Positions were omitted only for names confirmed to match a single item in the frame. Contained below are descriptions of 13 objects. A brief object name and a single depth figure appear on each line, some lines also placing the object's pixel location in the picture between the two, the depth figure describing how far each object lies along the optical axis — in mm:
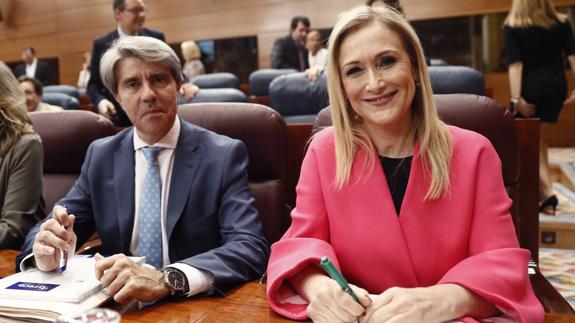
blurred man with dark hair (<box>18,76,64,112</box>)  4035
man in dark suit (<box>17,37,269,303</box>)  1457
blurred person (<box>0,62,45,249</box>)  1720
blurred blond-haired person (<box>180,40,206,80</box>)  6337
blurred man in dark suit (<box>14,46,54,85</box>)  7458
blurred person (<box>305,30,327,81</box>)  4774
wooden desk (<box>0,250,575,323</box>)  972
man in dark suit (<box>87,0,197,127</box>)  3215
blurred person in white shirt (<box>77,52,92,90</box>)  7805
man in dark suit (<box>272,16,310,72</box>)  5270
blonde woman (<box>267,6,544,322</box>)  955
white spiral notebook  985
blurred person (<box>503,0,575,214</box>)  3154
